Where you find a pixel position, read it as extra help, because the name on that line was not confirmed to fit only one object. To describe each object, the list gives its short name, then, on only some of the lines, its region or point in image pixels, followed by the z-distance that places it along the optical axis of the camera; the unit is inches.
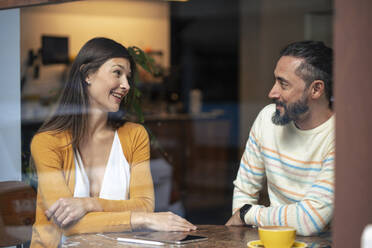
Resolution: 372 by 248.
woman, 89.6
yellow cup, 59.9
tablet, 68.7
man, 72.7
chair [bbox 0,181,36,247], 98.3
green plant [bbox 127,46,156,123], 100.3
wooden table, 66.8
